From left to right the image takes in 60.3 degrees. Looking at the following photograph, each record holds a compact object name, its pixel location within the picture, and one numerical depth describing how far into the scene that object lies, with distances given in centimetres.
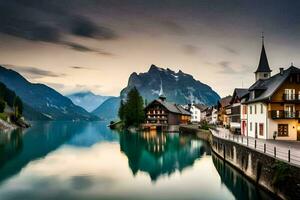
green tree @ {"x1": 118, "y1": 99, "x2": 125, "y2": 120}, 11082
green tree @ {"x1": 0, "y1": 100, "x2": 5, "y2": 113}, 11689
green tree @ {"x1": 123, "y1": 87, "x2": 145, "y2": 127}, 10393
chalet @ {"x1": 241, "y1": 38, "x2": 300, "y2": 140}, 3746
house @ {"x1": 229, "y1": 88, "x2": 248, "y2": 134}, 5396
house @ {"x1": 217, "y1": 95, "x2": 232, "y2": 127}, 8153
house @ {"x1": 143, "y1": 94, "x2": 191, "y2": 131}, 10946
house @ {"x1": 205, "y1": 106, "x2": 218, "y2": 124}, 12578
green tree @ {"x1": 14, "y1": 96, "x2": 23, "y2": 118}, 12605
